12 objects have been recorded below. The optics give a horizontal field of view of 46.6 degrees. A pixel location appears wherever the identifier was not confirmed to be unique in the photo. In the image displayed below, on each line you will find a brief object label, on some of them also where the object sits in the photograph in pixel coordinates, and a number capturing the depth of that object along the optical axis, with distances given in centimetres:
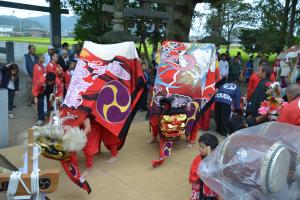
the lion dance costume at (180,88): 514
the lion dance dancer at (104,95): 471
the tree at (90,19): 1806
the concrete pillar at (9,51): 1479
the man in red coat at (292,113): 331
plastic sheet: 230
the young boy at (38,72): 731
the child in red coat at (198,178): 329
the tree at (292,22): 1416
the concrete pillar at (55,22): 1905
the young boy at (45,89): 705
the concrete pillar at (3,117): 579
